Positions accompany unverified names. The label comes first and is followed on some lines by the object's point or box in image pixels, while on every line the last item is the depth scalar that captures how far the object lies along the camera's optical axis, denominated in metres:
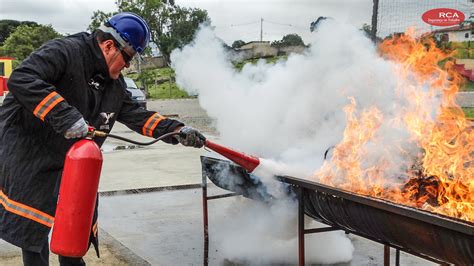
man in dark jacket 2.87
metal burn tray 2.21
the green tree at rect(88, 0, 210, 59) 11.52
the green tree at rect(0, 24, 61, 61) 44.06
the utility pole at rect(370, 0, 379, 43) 8.04
